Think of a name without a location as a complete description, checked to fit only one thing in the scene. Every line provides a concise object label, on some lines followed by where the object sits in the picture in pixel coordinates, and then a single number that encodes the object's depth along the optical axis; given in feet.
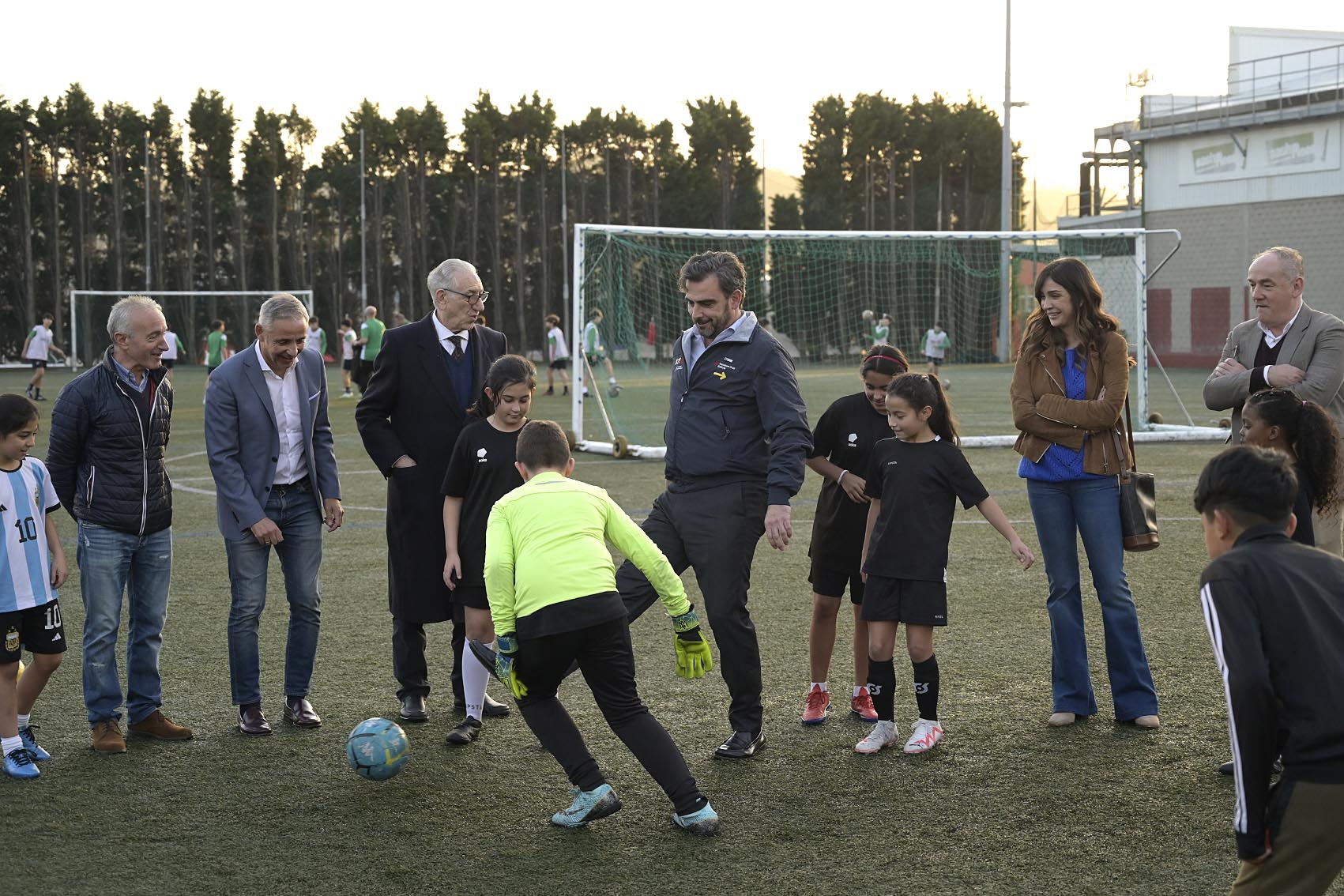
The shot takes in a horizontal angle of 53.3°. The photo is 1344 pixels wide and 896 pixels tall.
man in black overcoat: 19.70
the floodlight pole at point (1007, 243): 87.86
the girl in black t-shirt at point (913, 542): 17.26
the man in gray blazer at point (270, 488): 18.75
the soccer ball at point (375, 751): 16.37
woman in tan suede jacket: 18.33
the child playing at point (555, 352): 91.04
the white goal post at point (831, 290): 59.67
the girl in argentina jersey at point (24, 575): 16.90
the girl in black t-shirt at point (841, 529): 19.11
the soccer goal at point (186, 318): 119.34
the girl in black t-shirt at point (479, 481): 18.47
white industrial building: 140.87
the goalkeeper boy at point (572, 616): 14.17
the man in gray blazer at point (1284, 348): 17.26
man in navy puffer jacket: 18.01
